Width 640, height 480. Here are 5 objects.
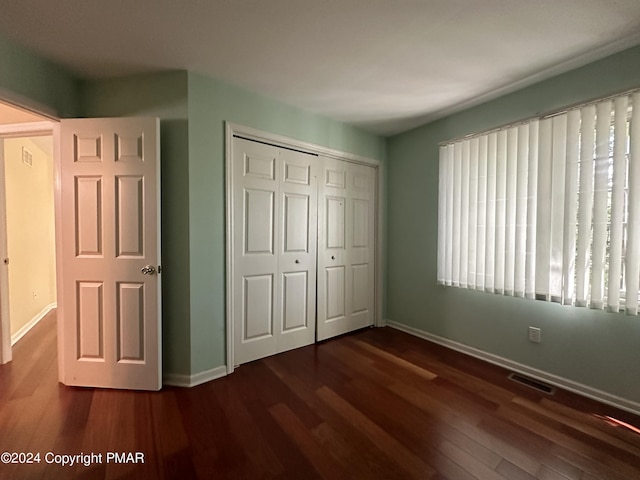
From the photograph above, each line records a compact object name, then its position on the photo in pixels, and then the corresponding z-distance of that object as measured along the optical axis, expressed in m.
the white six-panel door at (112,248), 1.93
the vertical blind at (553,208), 1.74
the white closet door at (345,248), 2.89
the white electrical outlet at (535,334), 2.15
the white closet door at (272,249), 2.33
